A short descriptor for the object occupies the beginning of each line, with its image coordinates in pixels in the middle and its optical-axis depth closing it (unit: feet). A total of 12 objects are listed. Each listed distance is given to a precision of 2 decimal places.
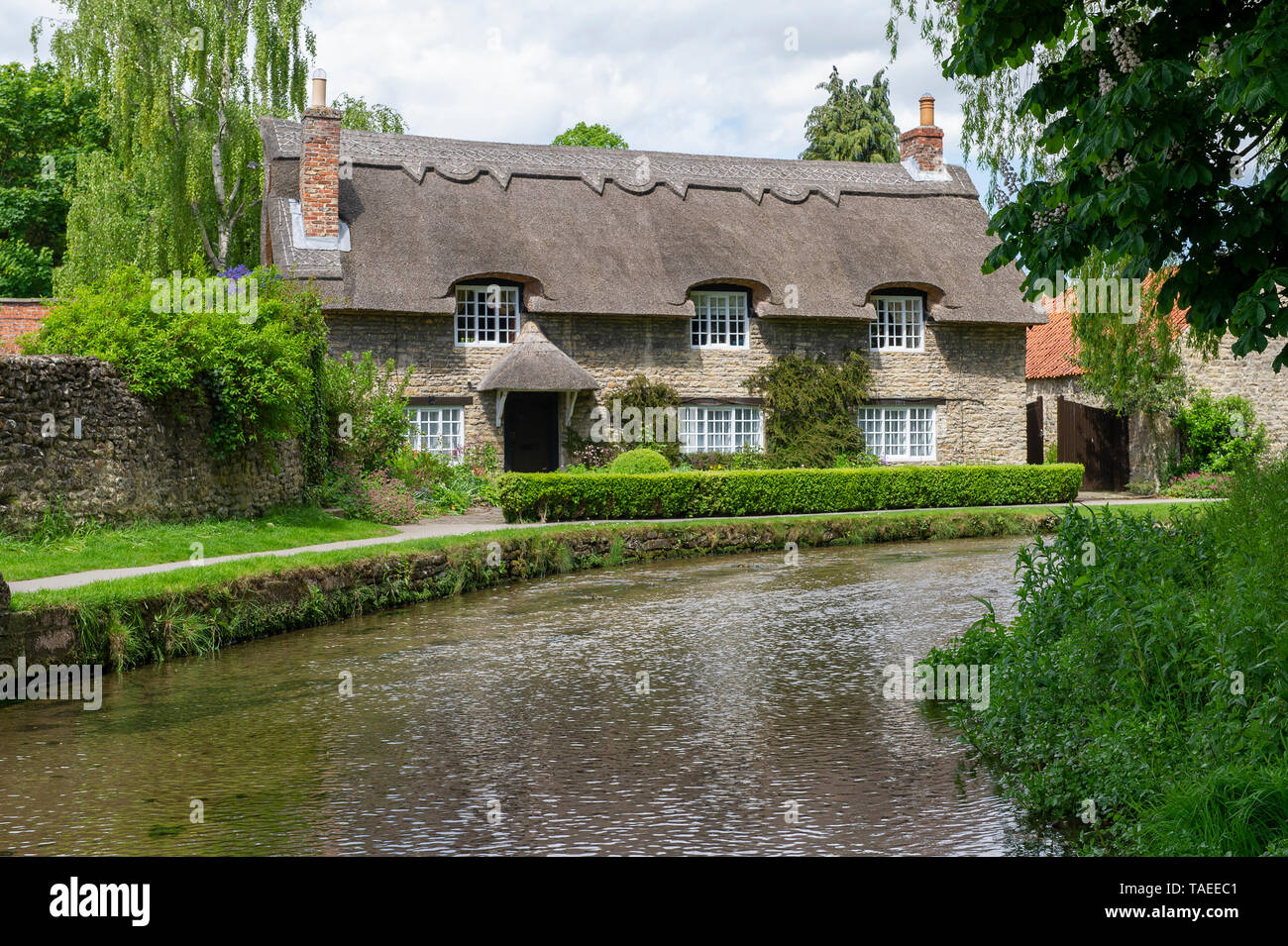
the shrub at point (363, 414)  62.95
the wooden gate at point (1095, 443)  88.22
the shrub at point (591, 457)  75.82
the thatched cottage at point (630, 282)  73.67
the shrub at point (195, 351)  44.24
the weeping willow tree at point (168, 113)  83.05
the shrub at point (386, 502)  58.90
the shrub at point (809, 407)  80.69
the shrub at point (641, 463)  66.95
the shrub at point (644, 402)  77.61
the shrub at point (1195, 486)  76.48
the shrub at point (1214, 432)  82.48
